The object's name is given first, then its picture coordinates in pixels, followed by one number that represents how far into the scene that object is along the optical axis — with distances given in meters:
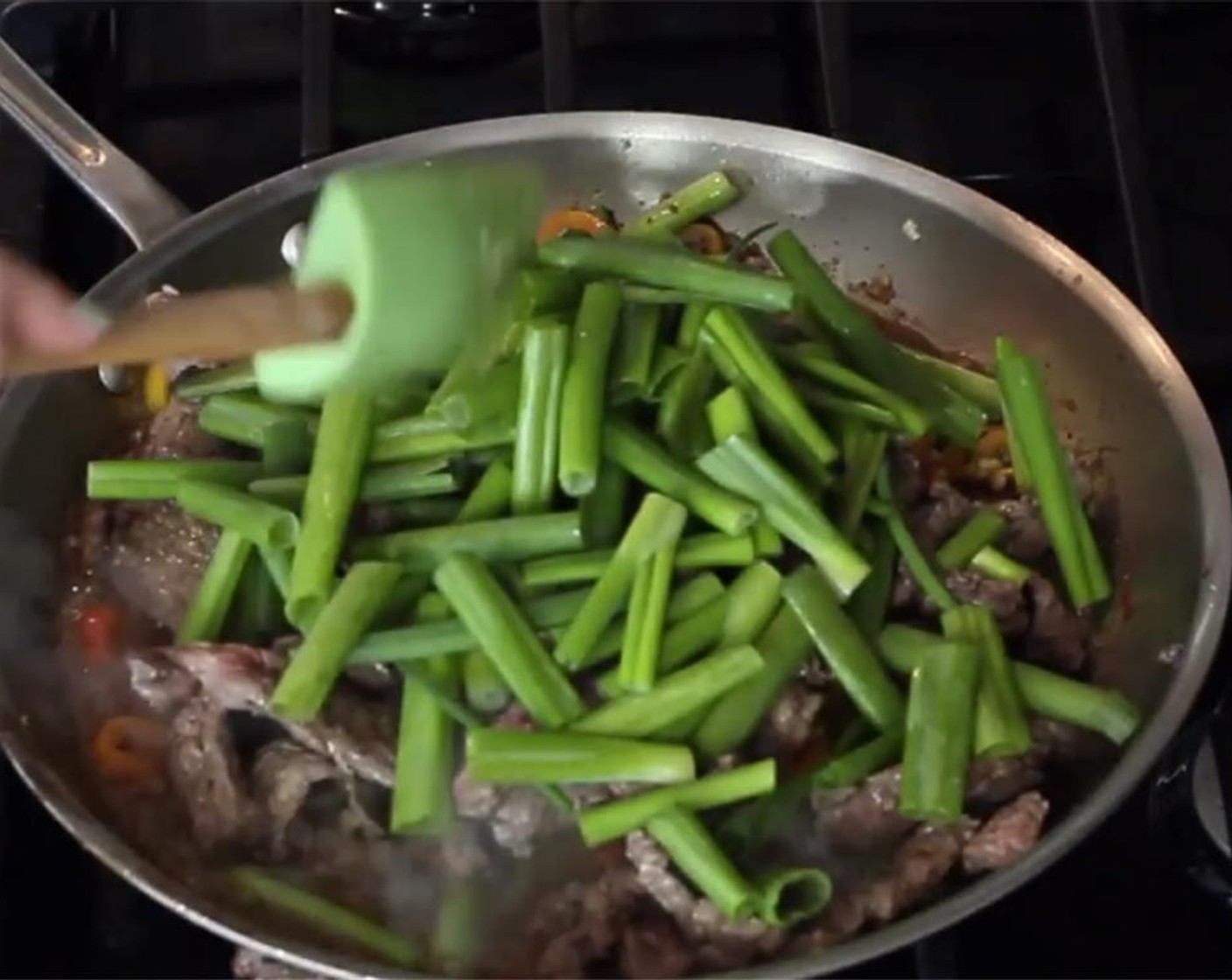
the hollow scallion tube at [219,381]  0.87
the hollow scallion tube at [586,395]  0.81
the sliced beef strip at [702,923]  0.77
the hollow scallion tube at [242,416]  0.85
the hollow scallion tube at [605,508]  0.82
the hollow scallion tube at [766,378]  0.83
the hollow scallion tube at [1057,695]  0.80
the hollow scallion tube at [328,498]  0.80
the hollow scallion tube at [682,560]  0.81
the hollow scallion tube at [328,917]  0.78
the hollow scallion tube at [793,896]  0.77
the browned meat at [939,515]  0.85
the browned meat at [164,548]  0.85
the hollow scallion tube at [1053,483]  0.84
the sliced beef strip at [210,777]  0.80
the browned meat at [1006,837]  0.78
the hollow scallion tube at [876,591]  0.82
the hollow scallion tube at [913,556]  0.82
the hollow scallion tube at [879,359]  0.86
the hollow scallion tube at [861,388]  0.84
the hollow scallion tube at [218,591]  0.82
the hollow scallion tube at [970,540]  0.84
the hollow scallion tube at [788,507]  0.81
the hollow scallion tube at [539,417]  0.82
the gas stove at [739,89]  0.91
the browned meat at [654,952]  0.77
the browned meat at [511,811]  0.79
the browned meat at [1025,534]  0.85
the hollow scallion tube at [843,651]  0.80
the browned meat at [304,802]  0.80
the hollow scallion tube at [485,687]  0.80
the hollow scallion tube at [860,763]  0.79
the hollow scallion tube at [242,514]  0.81
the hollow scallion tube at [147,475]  0.84
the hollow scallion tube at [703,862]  0.77
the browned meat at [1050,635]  0.83
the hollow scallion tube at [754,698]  0.80
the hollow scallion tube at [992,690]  0.79
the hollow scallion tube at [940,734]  0.78
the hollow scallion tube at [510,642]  0.79
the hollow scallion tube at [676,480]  0.81
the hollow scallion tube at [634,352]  0.83
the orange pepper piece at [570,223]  0.90
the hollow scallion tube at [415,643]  0.80
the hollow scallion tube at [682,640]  0.80
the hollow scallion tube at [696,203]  0.90
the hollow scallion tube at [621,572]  0.80
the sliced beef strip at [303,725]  0.80
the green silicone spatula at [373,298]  0.77
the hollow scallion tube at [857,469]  0.83
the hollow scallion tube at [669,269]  0.84
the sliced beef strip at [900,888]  0.77
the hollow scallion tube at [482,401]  0.82
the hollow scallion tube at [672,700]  0.79
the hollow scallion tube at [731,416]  0.82
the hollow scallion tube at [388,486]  0.83
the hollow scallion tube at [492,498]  0.83
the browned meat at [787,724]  0.80
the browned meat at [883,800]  0.79
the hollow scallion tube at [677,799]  0.78
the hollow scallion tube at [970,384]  0.87
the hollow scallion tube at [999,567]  0.83
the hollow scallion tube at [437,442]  0.82
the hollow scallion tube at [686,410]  0.83
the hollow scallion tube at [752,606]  0.81
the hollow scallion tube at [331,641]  0.79
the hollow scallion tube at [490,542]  0.81
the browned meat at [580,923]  0.78
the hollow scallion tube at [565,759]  0.78
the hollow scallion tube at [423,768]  0.79
